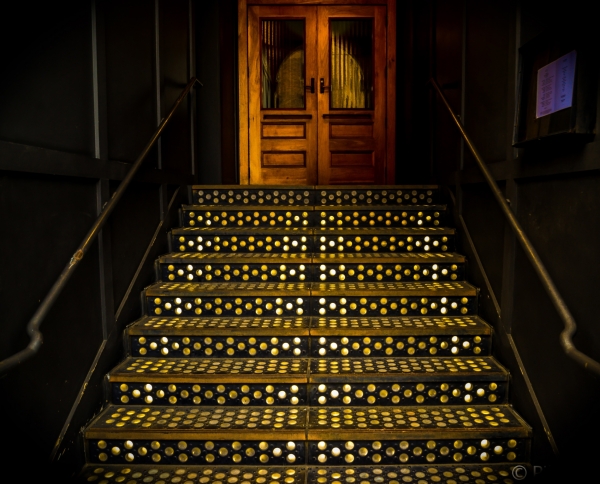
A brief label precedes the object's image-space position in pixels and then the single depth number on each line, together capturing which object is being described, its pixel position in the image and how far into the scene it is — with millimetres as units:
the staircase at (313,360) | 2135
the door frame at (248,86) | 5371
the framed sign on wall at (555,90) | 1755
